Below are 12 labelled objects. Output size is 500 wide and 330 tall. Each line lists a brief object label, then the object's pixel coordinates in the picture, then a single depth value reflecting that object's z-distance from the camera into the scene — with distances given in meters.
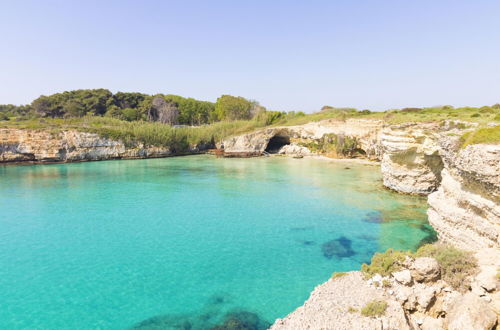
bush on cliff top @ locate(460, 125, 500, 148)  9.48
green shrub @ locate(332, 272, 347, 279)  8.72
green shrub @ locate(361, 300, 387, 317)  6.60
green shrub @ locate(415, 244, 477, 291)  7.45
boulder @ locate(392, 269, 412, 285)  7.51
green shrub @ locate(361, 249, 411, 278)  8.18
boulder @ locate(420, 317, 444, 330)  6.57
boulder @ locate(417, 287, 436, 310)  6.95
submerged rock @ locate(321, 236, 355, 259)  12.57
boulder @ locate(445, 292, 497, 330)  6.00
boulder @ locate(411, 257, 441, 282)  7.57
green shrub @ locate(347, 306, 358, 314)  6.78
